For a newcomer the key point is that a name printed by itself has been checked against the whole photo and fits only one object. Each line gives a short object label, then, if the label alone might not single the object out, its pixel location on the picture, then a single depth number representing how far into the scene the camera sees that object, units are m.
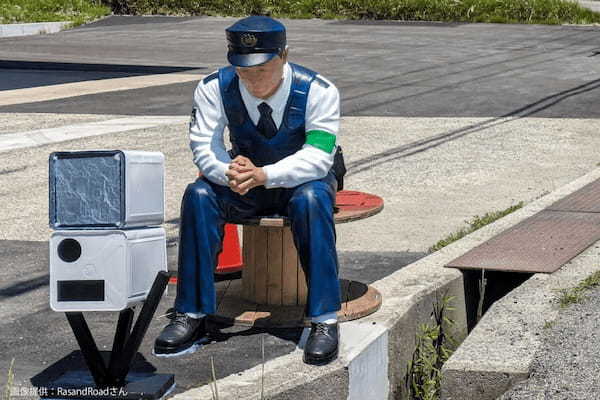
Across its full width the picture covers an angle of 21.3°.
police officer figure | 6.66
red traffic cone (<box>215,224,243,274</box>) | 8.83
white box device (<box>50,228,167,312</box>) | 5.69
